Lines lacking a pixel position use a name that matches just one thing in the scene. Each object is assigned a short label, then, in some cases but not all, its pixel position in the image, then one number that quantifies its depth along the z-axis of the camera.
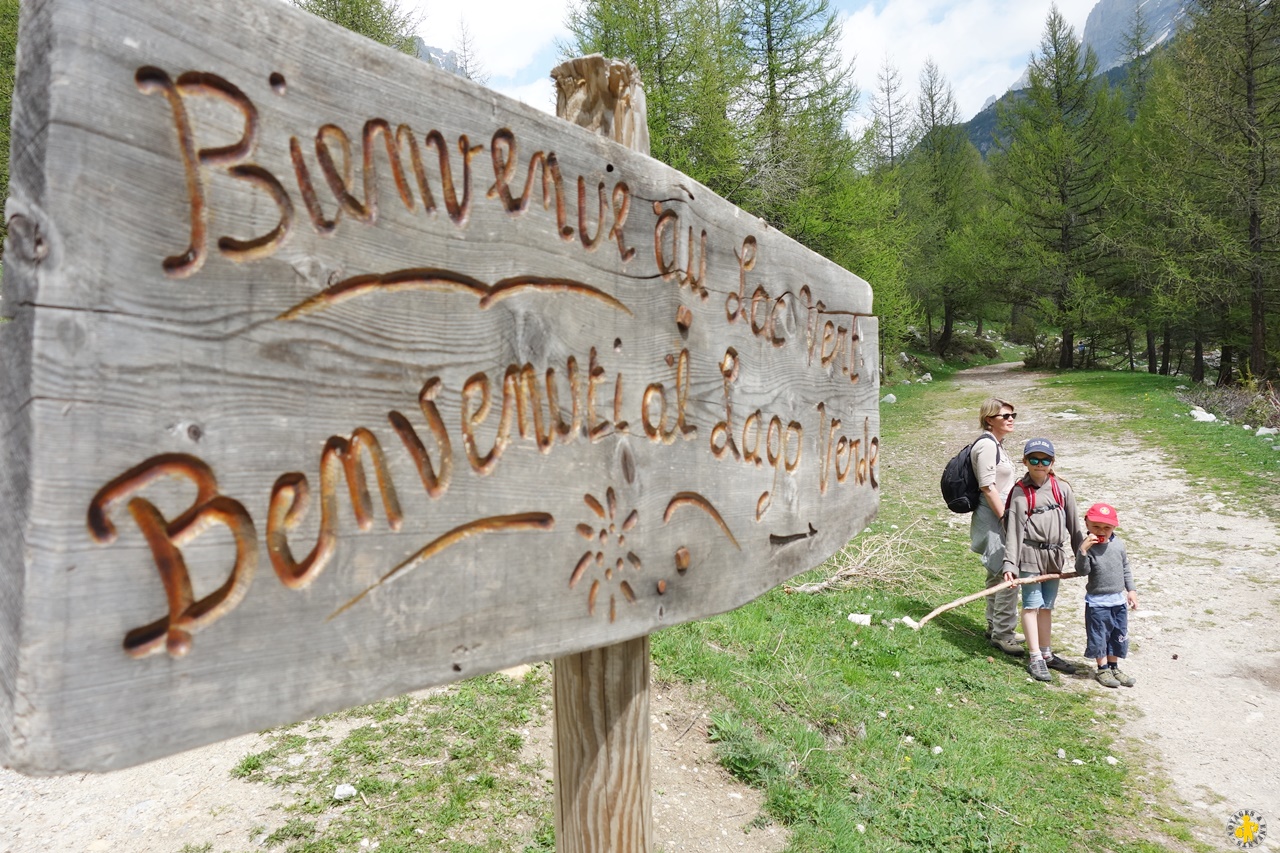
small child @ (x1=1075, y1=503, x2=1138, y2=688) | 4.84
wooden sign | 0.64
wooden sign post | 1.51
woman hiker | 5.25
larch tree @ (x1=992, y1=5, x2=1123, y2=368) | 24.31
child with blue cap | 5.03
